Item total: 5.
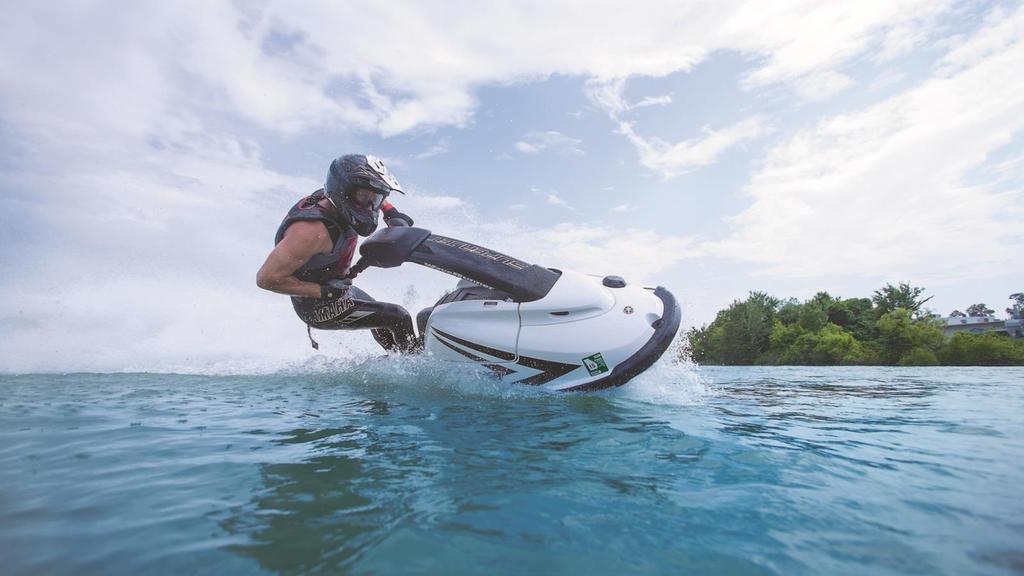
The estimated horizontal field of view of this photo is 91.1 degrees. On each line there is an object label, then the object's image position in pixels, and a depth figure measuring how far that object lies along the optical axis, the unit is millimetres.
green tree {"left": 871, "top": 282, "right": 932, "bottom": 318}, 42625
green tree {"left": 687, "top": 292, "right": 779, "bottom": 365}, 46656
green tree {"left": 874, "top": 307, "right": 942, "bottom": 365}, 32594
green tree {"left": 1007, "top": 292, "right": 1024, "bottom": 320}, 79338
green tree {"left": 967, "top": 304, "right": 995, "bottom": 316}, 84012
